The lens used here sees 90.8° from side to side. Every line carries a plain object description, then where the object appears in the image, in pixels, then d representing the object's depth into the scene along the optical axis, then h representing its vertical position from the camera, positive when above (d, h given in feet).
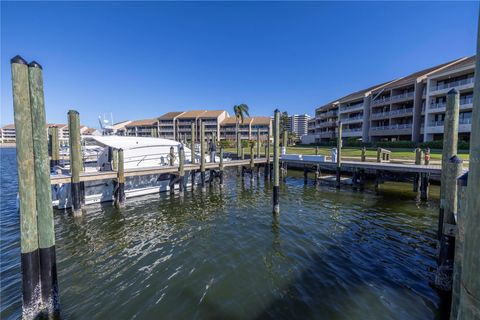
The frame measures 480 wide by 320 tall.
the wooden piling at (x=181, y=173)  50.72 -6.45
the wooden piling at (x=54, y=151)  51.36 -1.71
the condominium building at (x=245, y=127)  230.68 +16.67
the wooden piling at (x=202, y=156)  51.61 -2.84
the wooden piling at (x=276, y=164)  37.24 -3.20
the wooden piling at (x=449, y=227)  17.53 -6.07
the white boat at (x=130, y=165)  42.60 -4.79
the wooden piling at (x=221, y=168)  59.57 -6.11
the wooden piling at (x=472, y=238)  4.85 -2.01
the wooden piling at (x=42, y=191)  15.21 -3.08
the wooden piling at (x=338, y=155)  56.39 -2.61
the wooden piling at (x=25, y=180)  14.67 -2.28
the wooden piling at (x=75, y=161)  35.63 -2.68
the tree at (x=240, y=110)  181.06 +26.14
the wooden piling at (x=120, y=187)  41.68 -7.64
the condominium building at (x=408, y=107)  99.30 +20.51
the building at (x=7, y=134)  368.68 +14.74
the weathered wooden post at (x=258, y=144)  73.37 -0.05
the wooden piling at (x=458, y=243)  12.37 -5.85
